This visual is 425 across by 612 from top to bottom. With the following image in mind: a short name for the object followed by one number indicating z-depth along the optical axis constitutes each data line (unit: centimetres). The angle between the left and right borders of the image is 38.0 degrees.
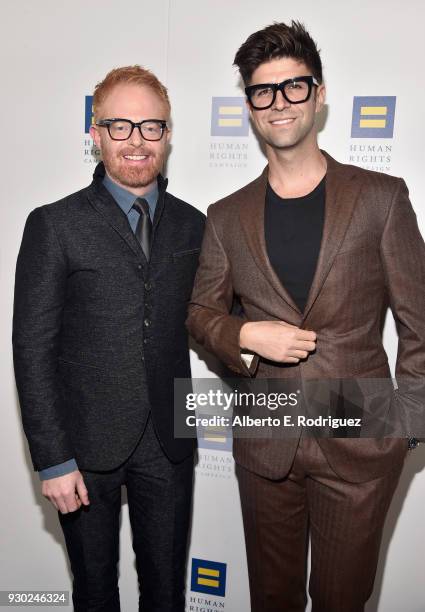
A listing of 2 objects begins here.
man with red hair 186
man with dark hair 172
